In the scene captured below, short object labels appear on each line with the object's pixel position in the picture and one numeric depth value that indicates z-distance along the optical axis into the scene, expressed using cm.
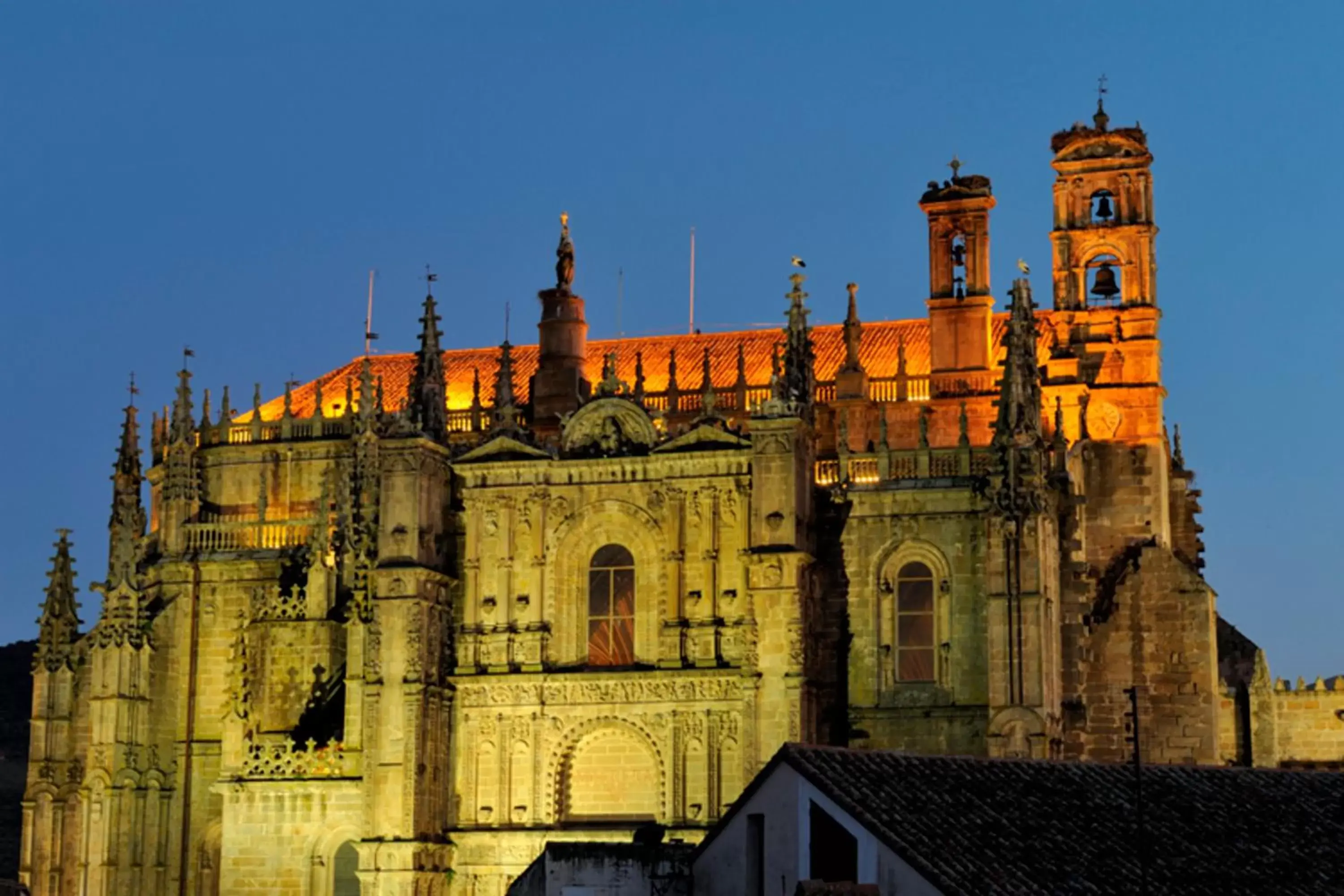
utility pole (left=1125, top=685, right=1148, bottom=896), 4525
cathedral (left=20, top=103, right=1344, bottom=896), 6169
